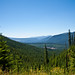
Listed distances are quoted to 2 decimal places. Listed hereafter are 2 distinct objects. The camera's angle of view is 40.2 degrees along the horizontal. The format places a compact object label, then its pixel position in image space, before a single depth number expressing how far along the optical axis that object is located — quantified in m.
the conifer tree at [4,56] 15.85
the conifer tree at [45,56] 79.00
